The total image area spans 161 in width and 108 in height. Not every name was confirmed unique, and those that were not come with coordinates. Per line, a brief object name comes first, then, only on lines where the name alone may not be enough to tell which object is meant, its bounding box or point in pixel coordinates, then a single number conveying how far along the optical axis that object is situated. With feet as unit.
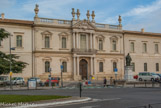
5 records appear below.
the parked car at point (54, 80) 120.84
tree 112.49
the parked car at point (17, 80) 130.62
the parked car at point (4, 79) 129.03
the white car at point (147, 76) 155.41
